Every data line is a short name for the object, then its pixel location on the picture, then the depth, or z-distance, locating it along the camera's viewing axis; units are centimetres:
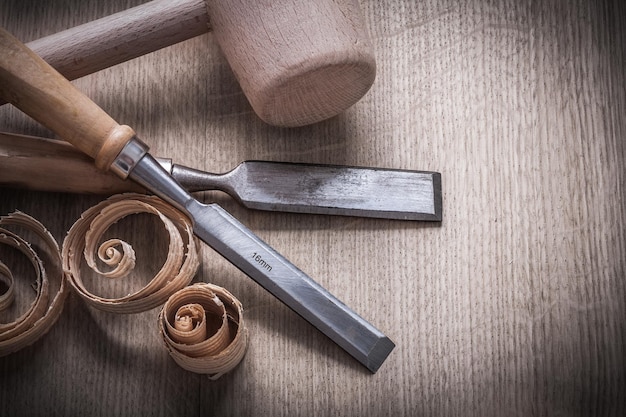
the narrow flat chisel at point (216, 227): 82
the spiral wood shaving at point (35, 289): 85
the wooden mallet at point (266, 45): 80
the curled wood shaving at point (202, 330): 80
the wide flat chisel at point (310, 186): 90
